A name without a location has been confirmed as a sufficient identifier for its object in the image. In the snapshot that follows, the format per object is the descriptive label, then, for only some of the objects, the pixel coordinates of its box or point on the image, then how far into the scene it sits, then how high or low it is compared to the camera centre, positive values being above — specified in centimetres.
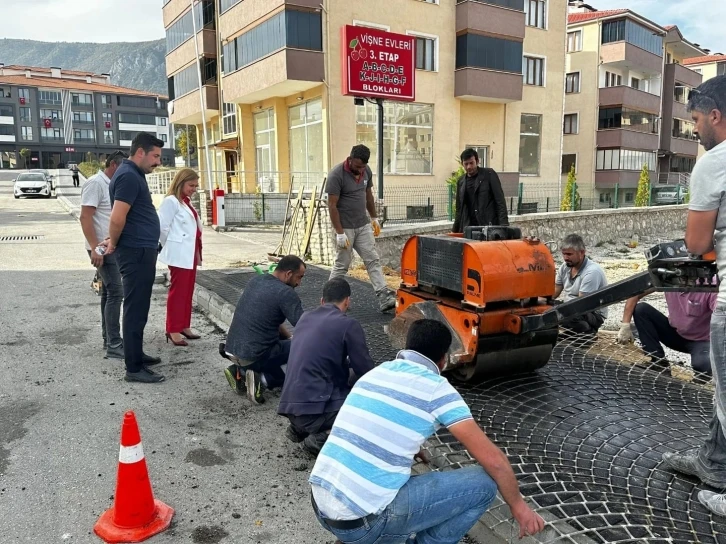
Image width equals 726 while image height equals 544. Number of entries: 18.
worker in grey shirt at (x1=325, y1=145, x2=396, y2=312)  641 -24
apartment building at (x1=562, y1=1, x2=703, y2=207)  3453 +587
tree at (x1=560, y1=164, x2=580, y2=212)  2238 -13
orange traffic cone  273 -142
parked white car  3156 +83
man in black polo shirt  465 -35
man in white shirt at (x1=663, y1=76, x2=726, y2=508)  239 -4
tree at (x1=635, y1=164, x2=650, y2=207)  2616 +3
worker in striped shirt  210 -98
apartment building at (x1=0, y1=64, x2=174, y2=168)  8062 +1230
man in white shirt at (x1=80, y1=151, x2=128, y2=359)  528 -51
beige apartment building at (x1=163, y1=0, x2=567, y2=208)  2092 +437
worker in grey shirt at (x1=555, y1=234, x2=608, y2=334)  547 -80
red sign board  1422 +341
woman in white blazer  568 -47
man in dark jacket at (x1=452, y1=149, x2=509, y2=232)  600 +0
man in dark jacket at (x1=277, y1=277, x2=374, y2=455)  331 -97
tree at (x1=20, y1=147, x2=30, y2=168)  7659 +622
